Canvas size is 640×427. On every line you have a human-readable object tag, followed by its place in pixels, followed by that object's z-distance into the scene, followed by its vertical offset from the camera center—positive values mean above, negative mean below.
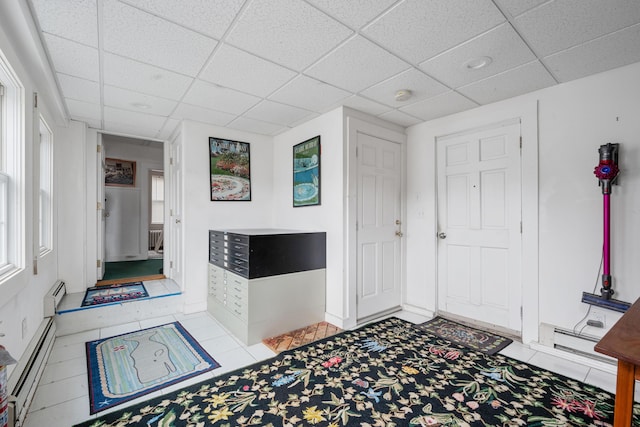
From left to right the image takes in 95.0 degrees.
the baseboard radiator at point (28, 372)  1.69 -1.09
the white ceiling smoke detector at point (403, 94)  2.82 +1.16
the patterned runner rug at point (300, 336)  2.82 -1.27
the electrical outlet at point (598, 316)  2.43 -0.87
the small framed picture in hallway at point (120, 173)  6.29 +0.88
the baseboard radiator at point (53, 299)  2.87 -0.90
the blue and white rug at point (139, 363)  2.09 -1.27
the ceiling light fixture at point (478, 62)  2.23 +1.18
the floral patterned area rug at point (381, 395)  1.78 -1.26
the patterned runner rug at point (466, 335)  2.78 -1.27
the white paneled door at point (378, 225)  3.42 -0.15
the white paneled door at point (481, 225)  3.00 -0.14
